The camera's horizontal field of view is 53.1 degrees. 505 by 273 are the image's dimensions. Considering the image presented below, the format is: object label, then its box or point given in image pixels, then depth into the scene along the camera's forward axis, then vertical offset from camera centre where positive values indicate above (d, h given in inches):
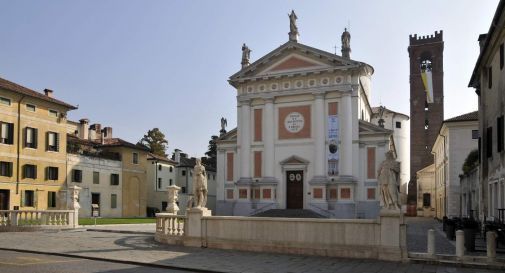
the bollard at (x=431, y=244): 531.3 -80.3
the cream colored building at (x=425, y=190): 2396.7 -105.6
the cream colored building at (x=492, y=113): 772.6 +95.9
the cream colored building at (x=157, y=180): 2364.7 -60.4
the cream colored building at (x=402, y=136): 2726.4 +177.8
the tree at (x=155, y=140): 3024.1 +165.3
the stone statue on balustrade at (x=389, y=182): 559.8 -15.7
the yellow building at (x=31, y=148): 1517.0 +60.0
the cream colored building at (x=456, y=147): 1569.9 +66.8
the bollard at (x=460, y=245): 518.0 -78.9
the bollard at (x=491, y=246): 502.9 -77.4
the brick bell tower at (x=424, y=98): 2603.3 +366.3
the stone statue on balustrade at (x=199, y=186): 710.5 -26.2
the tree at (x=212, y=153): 3019.2 +88.1
